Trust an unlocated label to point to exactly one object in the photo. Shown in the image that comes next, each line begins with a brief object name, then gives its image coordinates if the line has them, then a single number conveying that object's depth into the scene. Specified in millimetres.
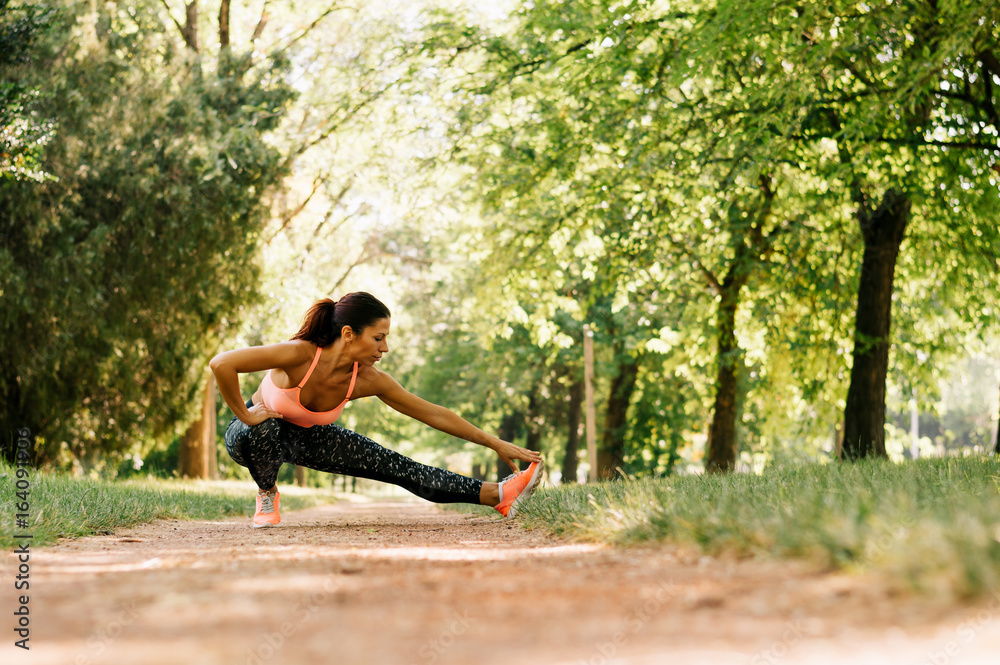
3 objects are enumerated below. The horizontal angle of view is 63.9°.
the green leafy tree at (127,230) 11102
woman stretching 5520
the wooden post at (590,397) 12562
